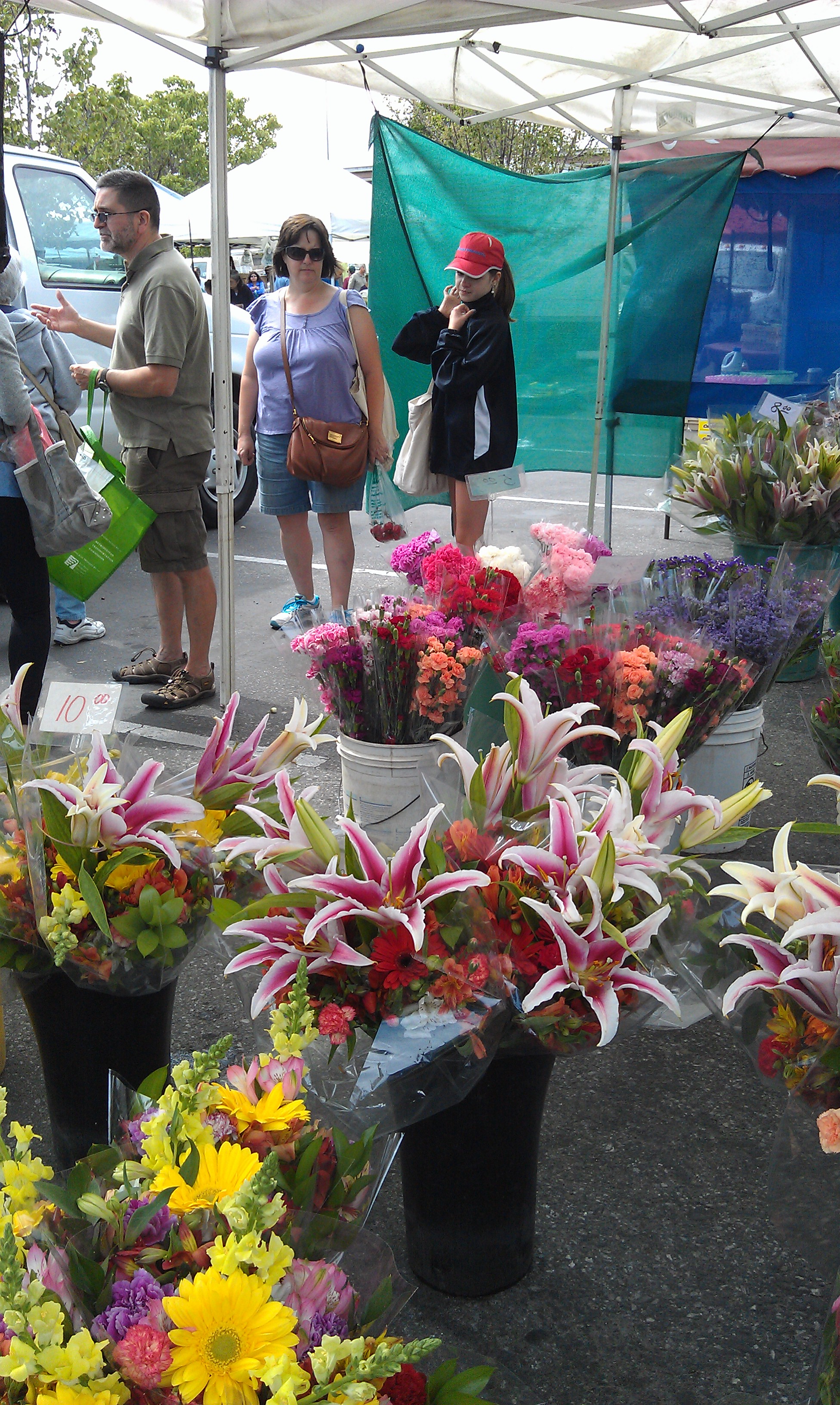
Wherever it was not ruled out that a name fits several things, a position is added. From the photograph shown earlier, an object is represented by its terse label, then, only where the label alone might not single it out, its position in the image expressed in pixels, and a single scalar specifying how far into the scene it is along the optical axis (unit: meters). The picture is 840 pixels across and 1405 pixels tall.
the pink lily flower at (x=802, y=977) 1.45
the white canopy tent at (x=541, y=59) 3.59
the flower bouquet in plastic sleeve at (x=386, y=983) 1.53
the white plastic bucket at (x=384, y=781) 3.39
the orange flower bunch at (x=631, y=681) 2.93
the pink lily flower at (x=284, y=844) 1.62
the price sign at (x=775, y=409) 6.00
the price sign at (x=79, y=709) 2.27
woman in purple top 4.79
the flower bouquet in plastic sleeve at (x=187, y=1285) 0.87
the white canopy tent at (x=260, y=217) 14.68
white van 6.14
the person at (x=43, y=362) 4.02
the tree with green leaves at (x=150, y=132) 23.52
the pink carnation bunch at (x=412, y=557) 3.73
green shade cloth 5.85
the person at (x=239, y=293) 14.77
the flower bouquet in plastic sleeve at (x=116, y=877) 1.84
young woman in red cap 5.11
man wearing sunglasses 4.20
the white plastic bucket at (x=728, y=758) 3.68
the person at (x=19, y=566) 3.65
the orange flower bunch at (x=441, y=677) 3.18
